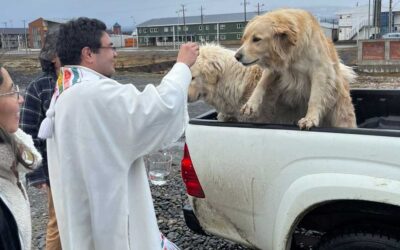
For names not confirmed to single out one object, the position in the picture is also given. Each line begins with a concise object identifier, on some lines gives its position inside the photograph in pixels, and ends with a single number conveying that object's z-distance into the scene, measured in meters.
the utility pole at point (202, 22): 100.66
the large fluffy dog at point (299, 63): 3.63
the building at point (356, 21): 81.21
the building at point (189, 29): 97.00
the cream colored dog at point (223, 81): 4.41
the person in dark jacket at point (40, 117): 4.05
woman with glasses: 2.04
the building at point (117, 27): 126.35
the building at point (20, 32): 105.78
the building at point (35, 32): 103.26
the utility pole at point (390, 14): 63.47
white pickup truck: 2.66
